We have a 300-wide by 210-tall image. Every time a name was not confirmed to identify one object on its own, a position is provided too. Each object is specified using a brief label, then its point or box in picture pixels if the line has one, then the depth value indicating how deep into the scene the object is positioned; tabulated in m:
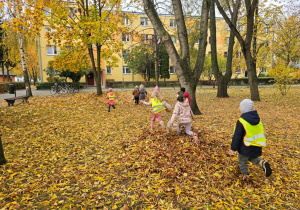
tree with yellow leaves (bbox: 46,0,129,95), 12.46
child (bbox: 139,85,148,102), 12.30
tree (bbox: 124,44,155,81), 32.06
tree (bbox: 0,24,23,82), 17.62
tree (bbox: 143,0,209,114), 7.19
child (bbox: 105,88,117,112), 10.60
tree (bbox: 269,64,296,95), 14.77
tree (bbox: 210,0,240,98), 14.13
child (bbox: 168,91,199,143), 4.88
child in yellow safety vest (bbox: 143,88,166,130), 5.99
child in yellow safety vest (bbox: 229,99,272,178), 3.32
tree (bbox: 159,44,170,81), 35.02
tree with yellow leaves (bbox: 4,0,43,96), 10.03
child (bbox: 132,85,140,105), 12.52
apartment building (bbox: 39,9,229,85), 32.69
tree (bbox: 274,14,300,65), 18.06
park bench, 11.09
